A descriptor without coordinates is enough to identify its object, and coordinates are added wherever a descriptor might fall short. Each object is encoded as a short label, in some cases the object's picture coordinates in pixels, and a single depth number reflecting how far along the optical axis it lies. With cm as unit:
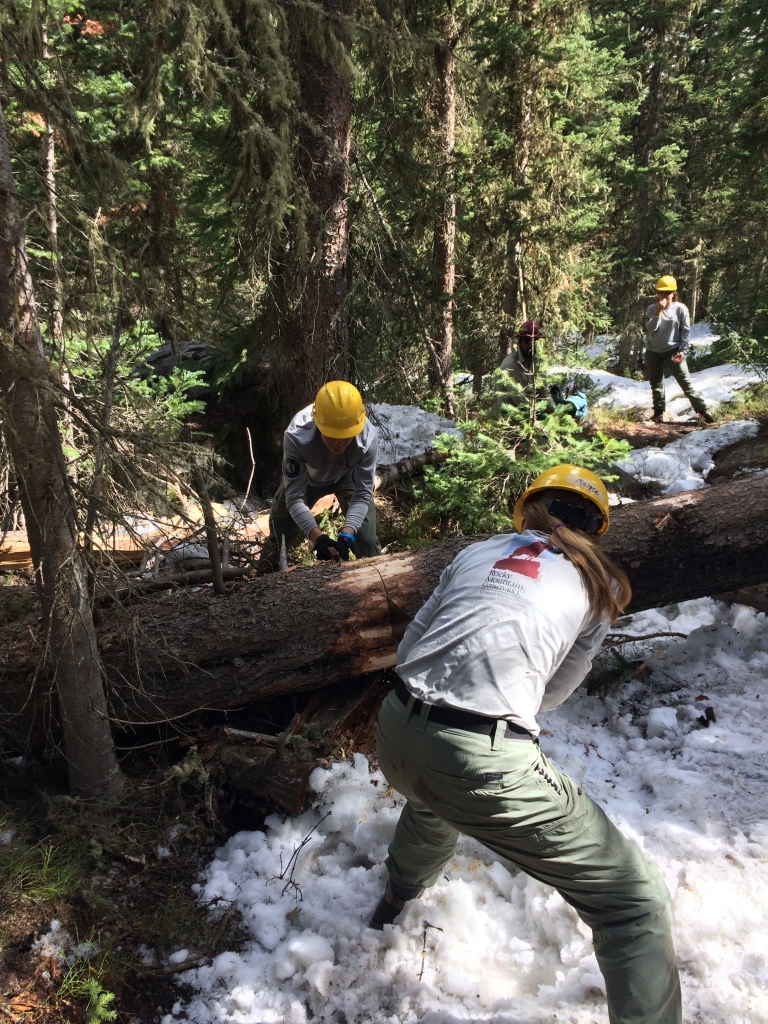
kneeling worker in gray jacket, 432
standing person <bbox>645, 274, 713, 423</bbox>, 881
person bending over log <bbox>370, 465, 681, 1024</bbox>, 212
